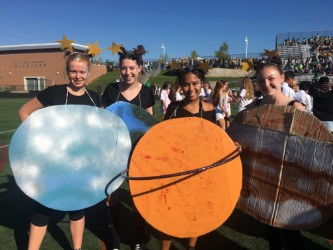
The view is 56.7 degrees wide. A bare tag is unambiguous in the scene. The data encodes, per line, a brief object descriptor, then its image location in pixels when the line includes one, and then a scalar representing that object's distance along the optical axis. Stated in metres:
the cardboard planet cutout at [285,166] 2.33
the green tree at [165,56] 75.01
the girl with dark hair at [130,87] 3.24
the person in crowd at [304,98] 6.75
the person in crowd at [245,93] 7.88
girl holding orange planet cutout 2.95
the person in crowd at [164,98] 11.91
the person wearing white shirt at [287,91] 6.60
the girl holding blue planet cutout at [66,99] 2.74
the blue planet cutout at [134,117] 3.00
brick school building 46.28
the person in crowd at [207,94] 11.38
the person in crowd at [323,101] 6.04
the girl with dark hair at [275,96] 2.61
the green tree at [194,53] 71.69
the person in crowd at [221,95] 8.70
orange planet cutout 2.44
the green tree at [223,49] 65.94
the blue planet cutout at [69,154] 2.43
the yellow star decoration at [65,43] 3.27
